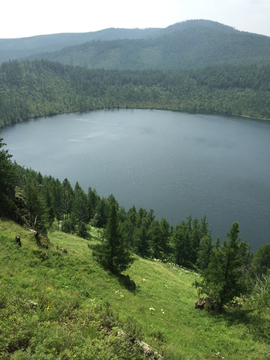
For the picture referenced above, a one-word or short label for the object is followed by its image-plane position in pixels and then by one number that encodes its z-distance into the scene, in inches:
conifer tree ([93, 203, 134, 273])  1107.3
